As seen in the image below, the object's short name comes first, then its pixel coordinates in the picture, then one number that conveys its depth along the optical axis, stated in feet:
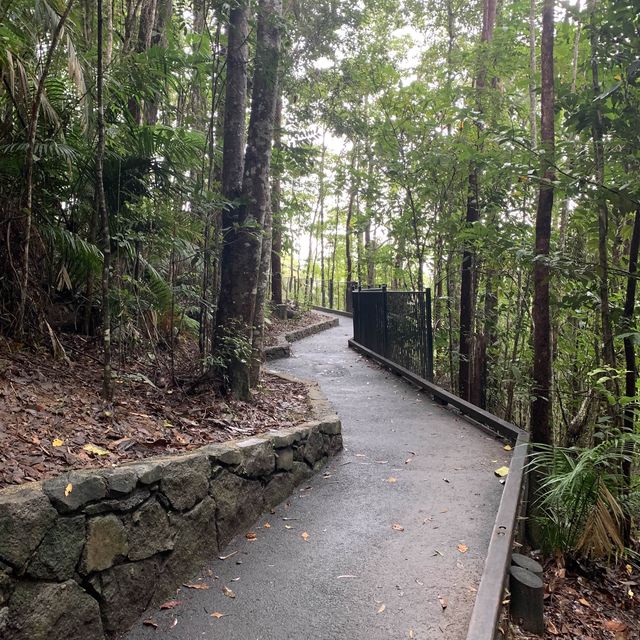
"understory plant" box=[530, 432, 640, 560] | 12.02
